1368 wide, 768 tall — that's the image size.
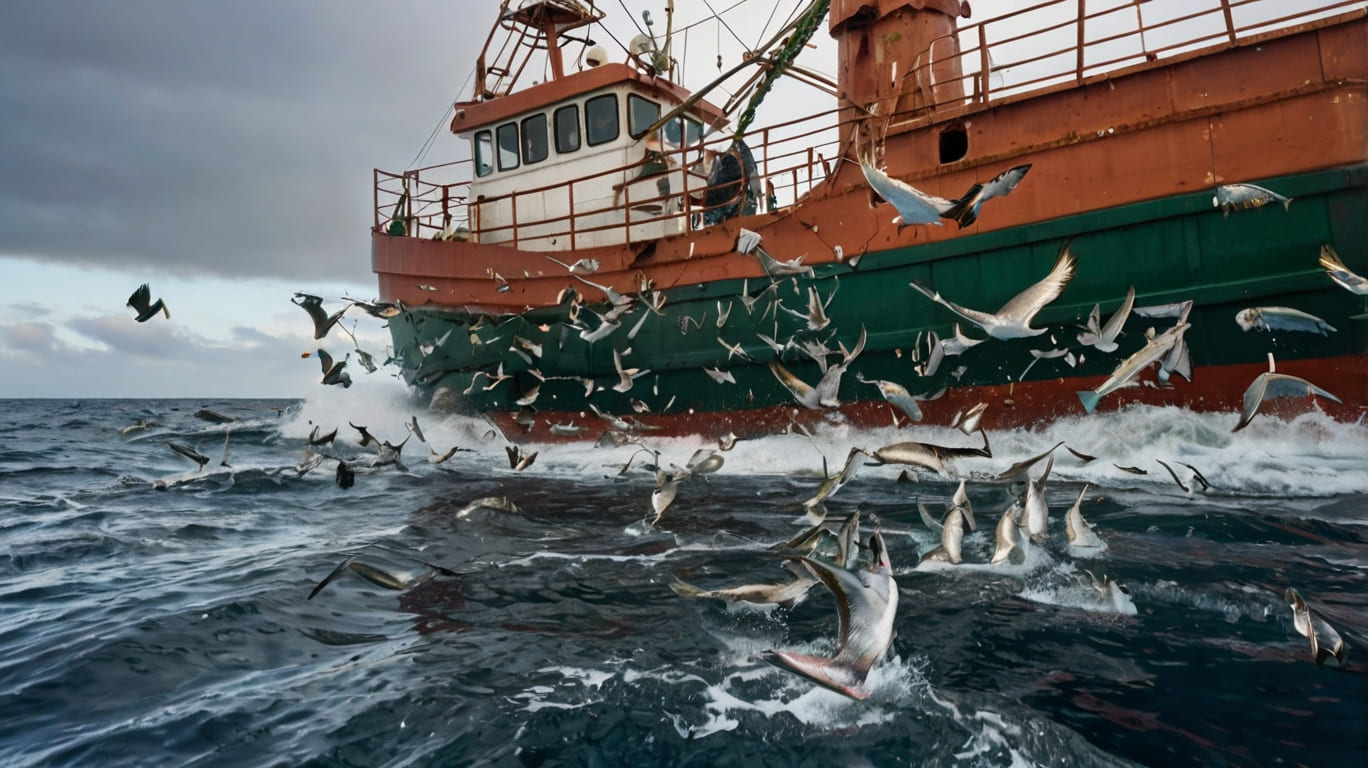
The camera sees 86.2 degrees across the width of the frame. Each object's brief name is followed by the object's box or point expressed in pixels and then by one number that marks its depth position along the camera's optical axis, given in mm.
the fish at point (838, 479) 4844
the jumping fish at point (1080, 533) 4699
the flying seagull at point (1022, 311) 3826
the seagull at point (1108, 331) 4496
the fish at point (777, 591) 3113
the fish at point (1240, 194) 5582
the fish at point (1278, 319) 4391
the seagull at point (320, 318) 7377
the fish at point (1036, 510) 4250
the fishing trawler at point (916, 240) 7504
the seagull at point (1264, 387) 3977
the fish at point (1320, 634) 2988
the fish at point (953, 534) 4449
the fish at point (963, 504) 4186
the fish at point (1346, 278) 4355
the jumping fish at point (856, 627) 2068
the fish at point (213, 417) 8405
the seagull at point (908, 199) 3514
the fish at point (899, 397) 4879
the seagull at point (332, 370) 7656
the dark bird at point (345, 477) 8172
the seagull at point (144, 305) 5945
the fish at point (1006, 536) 4371
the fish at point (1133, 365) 4150
